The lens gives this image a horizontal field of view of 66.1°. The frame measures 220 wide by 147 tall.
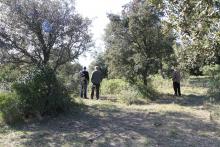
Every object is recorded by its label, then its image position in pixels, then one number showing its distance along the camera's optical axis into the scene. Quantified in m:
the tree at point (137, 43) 8.83
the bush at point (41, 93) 5.39
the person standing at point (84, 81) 8.08
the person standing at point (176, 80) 8.97
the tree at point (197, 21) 3.88
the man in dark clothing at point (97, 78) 7.90
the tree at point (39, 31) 6.09
